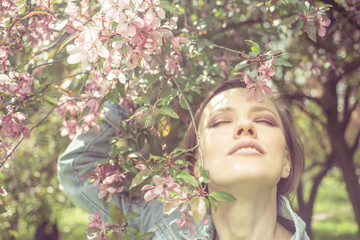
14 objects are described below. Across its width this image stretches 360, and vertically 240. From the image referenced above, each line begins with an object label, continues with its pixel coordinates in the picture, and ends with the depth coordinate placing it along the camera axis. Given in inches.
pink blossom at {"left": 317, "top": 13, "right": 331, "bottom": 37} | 31.7
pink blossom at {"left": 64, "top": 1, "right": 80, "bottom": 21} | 28.0
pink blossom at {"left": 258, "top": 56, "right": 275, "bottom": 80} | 27.3
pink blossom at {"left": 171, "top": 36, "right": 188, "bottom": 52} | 27.8
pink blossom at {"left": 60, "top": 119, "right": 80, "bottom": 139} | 33.1
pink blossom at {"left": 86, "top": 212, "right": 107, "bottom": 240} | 28.4
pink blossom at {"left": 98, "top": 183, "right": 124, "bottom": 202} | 30.8
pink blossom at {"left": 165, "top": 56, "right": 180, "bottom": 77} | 32.2
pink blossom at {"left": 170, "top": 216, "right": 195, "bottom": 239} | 26.1
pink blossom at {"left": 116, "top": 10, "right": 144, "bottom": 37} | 24.5
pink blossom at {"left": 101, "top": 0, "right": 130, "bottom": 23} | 24.8
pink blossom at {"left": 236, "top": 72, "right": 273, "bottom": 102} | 28.2
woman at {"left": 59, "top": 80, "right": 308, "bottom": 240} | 29.1
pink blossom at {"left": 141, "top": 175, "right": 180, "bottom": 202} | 26.0
